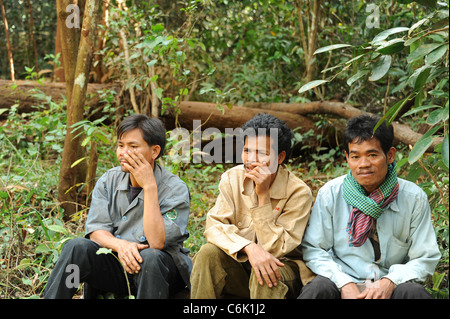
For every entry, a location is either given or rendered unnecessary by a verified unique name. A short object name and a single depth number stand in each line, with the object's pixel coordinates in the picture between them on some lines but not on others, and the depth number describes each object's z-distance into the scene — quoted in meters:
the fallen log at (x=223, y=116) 6.64
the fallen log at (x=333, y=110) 5.50
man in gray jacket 2.88
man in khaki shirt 2.84
